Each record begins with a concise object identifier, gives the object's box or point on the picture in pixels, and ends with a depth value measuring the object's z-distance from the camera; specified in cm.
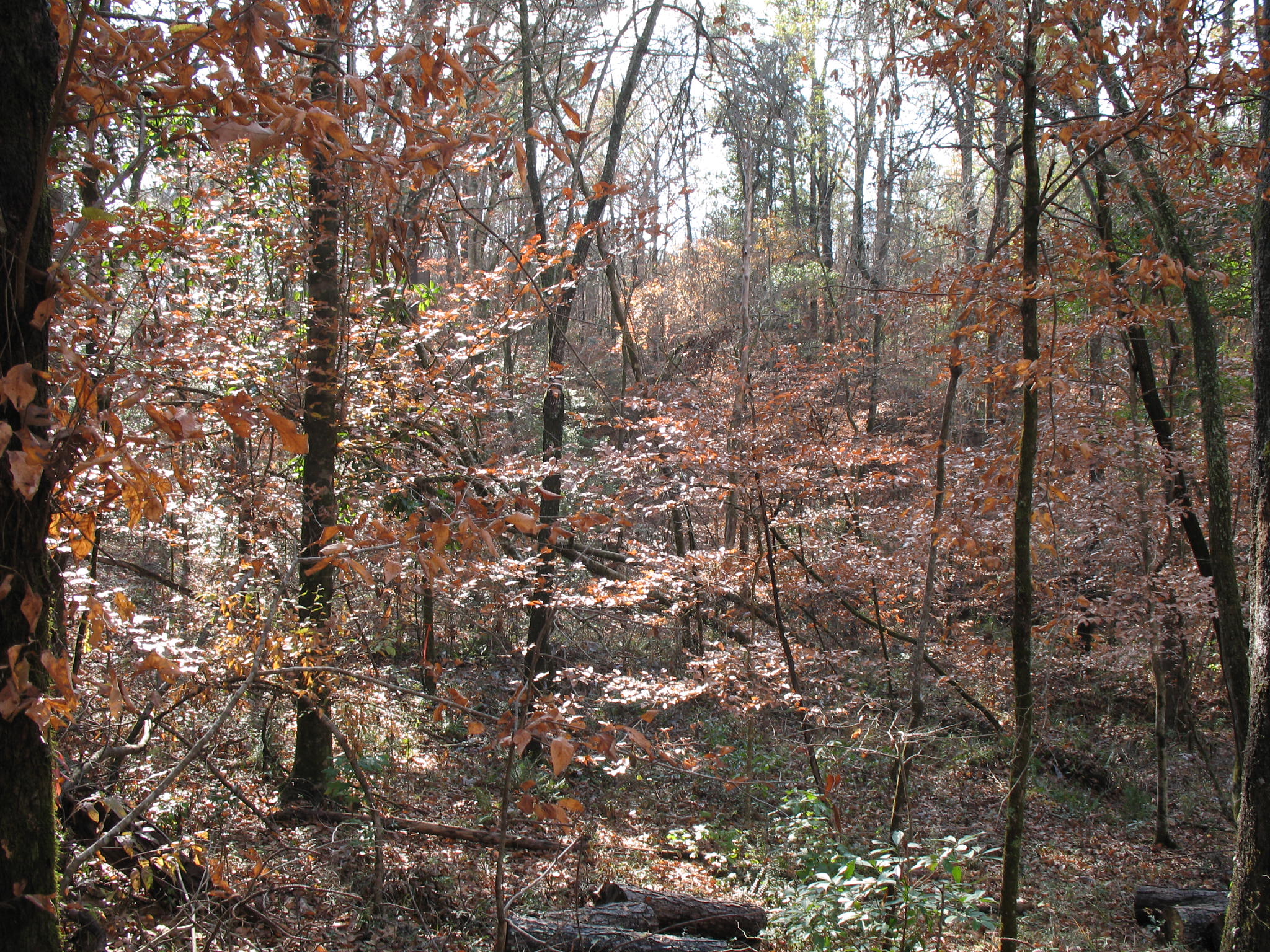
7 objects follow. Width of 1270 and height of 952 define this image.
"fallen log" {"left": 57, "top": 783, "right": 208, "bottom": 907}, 313
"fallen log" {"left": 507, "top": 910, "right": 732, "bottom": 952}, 421
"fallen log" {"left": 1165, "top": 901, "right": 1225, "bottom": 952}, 608
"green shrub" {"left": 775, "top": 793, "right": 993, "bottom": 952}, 352
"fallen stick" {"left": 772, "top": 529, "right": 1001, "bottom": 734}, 858
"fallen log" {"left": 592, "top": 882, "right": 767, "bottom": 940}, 495
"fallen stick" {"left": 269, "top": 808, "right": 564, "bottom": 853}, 563
